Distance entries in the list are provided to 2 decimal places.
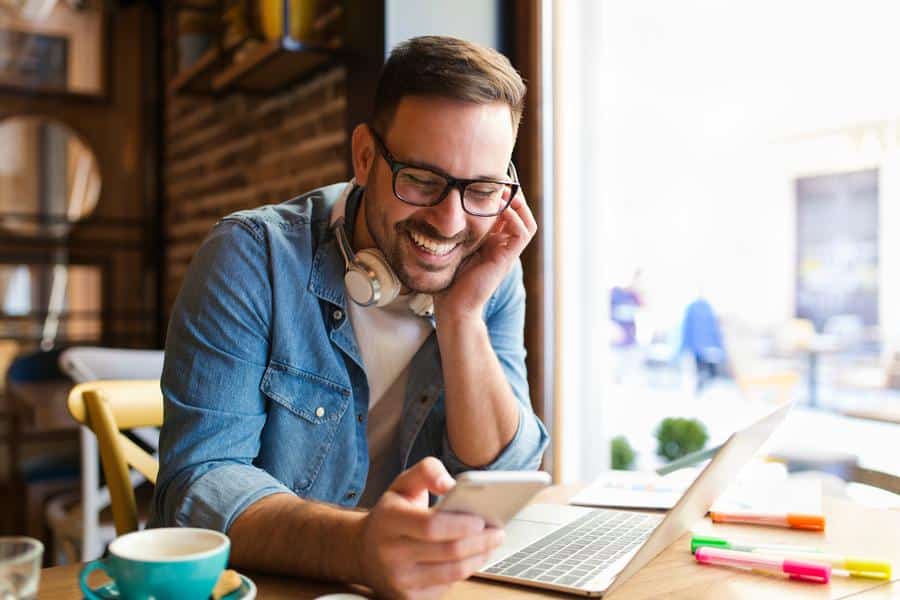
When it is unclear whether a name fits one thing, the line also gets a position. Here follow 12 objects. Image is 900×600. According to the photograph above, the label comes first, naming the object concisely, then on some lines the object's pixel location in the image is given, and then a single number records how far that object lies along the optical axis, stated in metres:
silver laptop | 0.88
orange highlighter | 1.11
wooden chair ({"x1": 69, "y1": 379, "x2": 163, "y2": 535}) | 1.37
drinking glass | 0.68
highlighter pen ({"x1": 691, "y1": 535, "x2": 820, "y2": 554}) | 0.98
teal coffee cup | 0.67
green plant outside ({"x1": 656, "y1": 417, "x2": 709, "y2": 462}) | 3.14
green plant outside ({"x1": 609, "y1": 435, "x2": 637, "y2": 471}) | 2.95
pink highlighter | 0.89
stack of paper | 1.21
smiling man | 1.10
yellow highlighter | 0.91
